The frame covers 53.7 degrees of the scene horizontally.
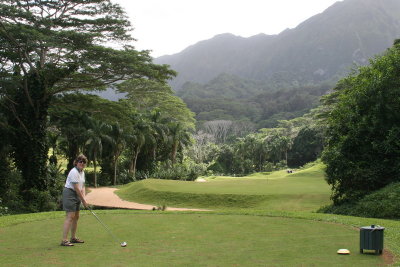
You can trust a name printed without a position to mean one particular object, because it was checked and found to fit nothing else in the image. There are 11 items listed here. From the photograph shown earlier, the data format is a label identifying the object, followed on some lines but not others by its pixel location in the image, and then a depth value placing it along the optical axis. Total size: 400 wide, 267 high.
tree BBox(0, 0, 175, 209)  21.08
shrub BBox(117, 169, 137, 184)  43.66
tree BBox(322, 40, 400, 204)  17.11
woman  8.10
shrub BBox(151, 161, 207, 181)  41.34
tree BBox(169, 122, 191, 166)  47.78
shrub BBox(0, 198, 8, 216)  18.49
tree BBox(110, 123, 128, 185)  39.97
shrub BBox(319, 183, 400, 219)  14.20
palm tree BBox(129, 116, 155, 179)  41.12
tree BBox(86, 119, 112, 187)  36.19
